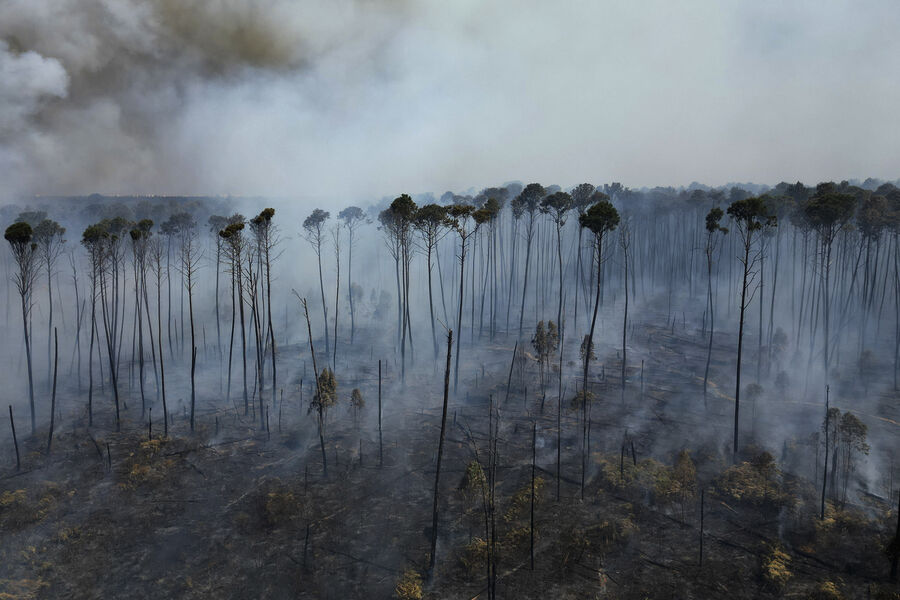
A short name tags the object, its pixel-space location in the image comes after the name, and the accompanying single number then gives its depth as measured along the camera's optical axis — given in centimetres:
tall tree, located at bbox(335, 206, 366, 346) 7569
